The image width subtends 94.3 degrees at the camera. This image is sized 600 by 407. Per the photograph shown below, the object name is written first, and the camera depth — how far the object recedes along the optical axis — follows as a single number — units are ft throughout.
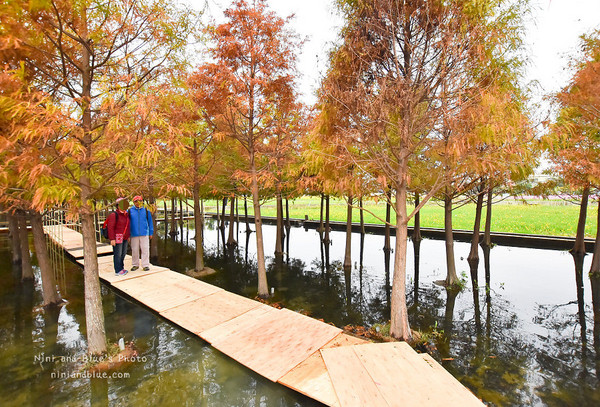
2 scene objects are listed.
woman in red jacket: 28.71
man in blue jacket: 31.45
